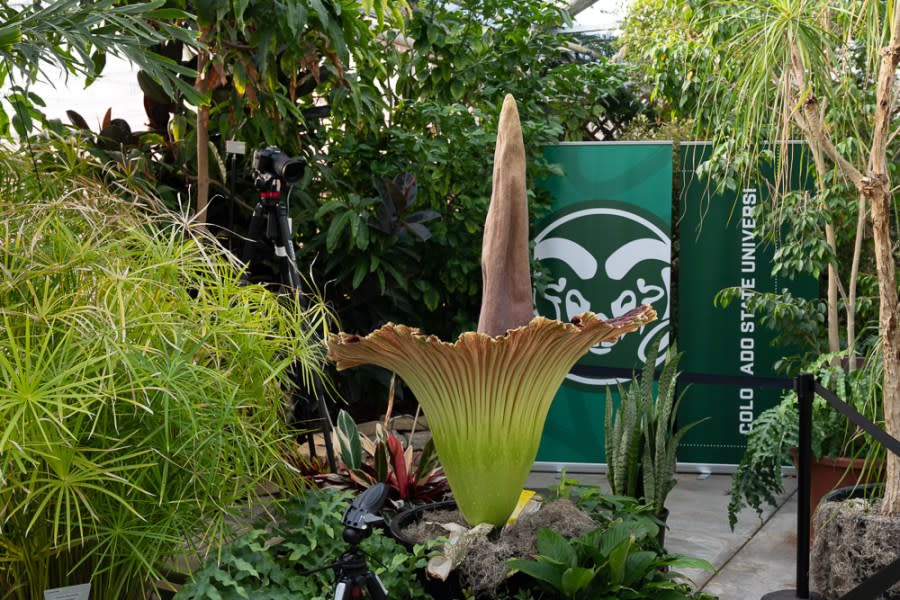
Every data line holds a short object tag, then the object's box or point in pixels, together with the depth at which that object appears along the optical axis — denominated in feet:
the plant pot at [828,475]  12.59
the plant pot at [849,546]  9.44
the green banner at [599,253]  16.30
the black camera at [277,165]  10.77
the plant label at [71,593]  6.51
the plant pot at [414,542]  8.02
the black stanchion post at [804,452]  9.62
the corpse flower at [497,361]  7.72
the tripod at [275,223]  10.64
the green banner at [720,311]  16.25
